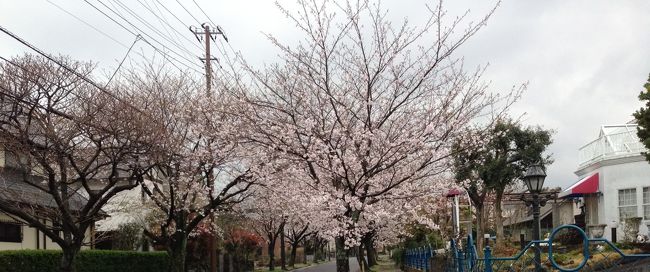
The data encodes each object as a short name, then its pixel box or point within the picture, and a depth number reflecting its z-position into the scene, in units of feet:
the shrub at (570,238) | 78.48
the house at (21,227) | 71.10
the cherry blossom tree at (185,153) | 56.54
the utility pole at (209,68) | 65.67
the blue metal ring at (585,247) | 24.42
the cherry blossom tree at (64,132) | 45.19
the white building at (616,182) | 75.00
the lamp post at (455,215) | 60.36
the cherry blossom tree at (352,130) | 42.93
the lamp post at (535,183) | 43.32
